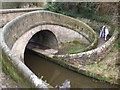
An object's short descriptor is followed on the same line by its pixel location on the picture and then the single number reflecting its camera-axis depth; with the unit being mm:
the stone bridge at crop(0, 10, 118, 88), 6357
